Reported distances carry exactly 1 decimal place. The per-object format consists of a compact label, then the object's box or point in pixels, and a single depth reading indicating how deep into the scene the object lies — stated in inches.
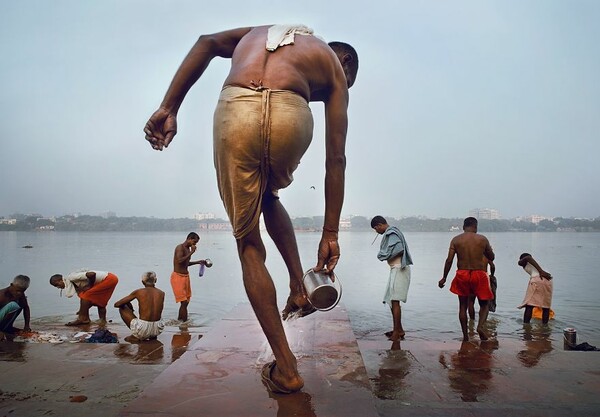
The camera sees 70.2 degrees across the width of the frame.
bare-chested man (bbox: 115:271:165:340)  229.0
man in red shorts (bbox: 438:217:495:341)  249.9
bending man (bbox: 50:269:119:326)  320.5
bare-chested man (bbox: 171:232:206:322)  341.7
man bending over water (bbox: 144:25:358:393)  85.4
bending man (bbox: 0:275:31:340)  241.6
